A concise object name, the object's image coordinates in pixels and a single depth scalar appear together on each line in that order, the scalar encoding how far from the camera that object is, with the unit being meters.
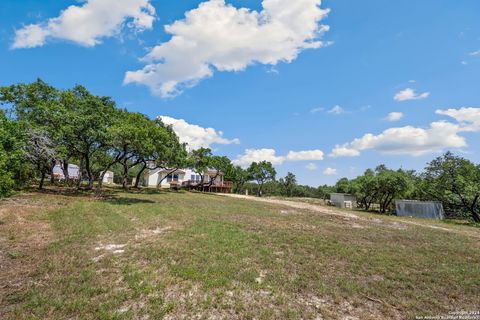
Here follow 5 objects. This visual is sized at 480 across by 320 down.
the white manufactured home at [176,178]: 46.72
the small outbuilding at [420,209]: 23.67
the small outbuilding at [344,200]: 31.69
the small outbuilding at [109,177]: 59.70
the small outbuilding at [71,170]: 48.04
